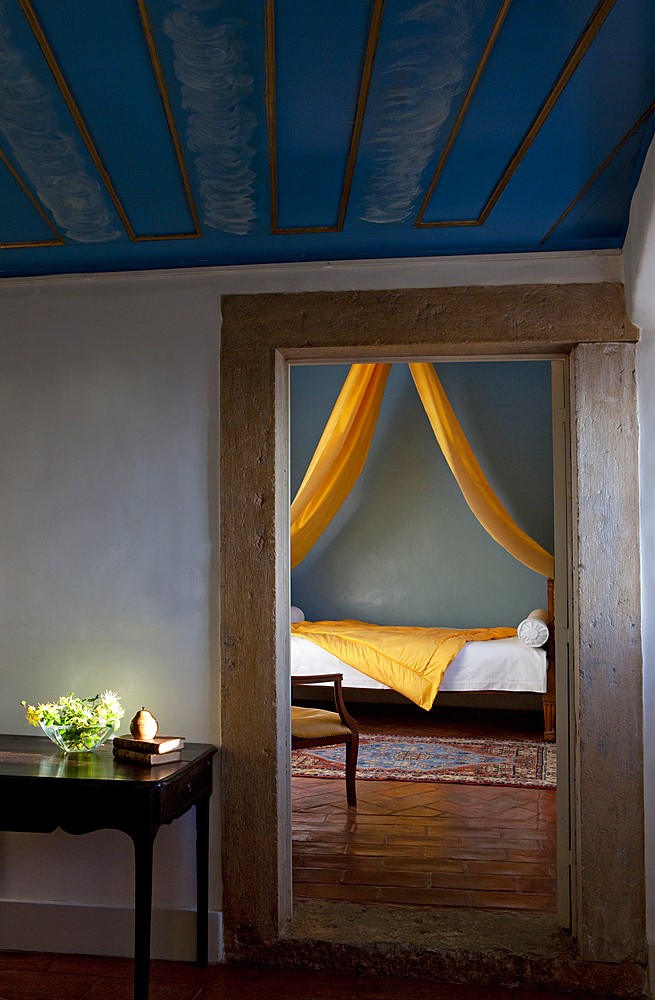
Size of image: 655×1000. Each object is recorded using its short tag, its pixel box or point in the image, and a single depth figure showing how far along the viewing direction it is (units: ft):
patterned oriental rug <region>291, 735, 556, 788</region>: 15.65
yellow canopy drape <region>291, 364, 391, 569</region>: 19.95
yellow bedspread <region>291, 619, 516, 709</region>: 18.69
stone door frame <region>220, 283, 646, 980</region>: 8.41
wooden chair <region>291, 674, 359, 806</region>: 13.28
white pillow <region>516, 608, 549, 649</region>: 18.81
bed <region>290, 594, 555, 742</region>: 18.56
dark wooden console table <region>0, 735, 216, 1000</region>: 7.41
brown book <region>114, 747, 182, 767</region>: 7.99
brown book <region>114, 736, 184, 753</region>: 8.07
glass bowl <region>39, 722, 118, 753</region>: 8.39
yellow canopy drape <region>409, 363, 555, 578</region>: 20.31
